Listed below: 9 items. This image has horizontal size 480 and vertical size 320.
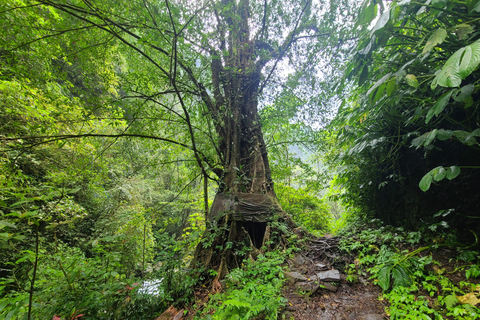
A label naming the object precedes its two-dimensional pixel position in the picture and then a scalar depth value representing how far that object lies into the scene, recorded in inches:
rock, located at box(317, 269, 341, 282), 87.0
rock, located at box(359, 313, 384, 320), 62.1
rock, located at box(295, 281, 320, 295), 82.6
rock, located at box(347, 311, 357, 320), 66.3
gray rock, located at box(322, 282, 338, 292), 83.0
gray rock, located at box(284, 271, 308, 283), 90.2
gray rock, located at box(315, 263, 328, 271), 99.1
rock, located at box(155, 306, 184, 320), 86.1
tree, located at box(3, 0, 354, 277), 119.3
